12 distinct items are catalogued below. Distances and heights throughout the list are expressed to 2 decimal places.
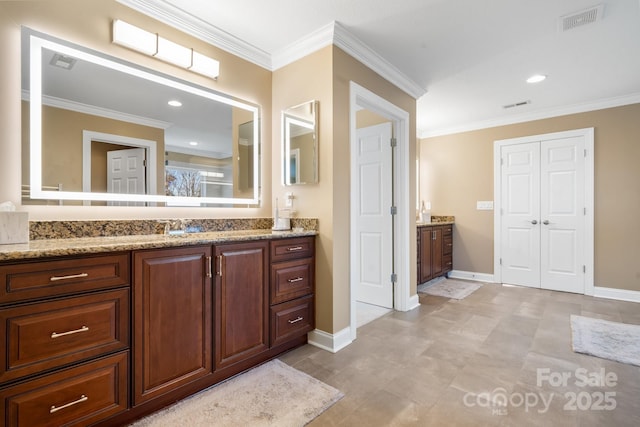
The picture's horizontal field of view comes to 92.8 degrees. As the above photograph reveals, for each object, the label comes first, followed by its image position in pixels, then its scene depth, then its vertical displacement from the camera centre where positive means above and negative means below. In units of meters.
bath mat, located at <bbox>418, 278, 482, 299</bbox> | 4.00 -1.06
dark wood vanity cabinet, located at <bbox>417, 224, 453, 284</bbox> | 4.13 -0.56
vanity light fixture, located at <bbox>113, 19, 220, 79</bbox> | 1.92 +1.14
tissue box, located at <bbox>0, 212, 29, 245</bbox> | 1.43 -0.07
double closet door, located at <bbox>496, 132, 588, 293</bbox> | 4.05 -0.02
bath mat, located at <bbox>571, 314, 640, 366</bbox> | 2.29 -1.06
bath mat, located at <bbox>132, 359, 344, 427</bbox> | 1.57 -1.08
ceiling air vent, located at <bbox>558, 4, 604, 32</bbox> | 2.14 +1.42
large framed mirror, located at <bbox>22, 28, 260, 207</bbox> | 1.70 +0.53
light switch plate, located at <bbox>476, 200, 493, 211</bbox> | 4.70 +0.12
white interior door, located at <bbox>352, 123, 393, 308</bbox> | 3.46 -0.04
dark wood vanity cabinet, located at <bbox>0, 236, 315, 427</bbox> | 1.22 -0.58
